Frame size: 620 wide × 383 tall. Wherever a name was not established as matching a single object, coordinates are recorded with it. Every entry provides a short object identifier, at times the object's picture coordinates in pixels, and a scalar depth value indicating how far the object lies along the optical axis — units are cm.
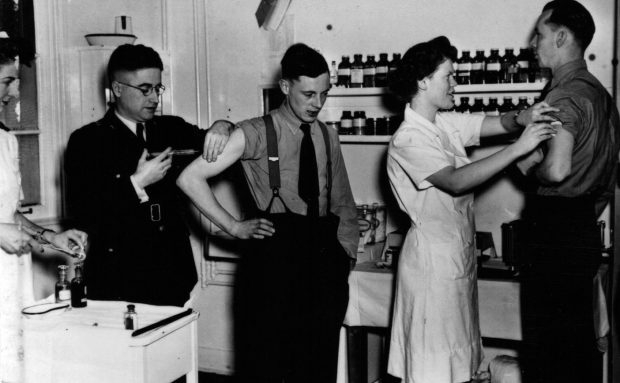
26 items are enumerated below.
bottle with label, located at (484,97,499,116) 421
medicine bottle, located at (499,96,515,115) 419
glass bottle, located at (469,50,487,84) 426
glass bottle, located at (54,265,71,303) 299
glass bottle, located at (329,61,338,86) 469
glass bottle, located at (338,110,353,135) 461
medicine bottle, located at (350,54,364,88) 459
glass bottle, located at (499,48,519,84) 415
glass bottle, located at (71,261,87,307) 297
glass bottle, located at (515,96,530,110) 413
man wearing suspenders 335
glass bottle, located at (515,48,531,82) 414
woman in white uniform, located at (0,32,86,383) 263
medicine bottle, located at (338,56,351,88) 464
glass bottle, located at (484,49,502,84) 420
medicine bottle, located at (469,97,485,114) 427
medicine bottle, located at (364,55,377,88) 455
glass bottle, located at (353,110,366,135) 457
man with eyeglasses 338
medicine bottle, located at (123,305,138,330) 270
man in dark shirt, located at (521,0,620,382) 304
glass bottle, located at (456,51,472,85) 429
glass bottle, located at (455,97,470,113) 429
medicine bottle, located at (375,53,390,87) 447
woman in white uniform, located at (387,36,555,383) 314
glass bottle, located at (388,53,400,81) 445
